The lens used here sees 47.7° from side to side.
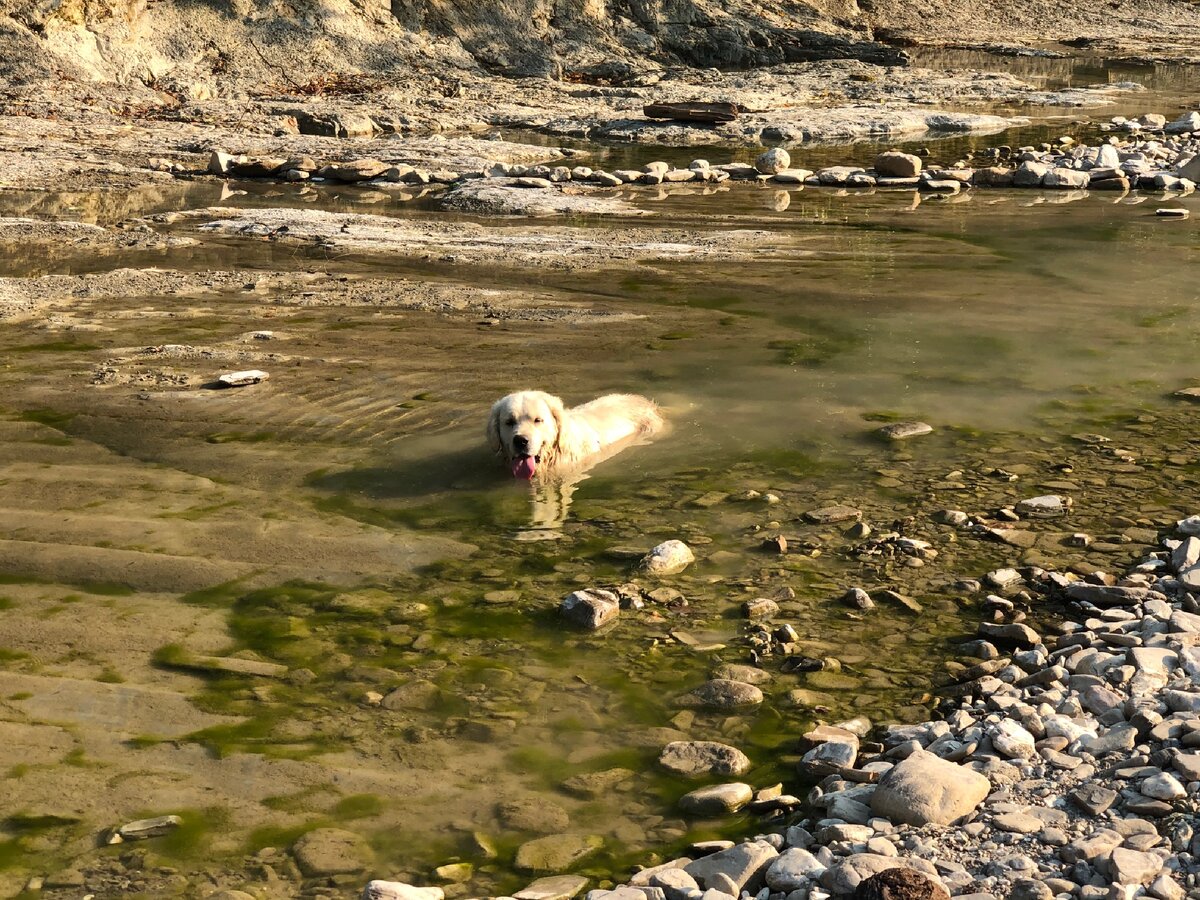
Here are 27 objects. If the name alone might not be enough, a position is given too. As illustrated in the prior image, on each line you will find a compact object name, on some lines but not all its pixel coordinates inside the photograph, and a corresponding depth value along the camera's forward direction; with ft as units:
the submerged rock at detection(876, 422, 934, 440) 25.50
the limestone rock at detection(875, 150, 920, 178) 58.29
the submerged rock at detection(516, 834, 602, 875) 13.26
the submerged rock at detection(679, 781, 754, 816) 14.14
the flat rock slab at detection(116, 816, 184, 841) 13.42
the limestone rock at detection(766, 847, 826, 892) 12.37
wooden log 80.28
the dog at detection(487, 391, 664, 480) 23.65
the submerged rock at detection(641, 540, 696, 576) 20.02
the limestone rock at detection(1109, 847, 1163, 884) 11.52
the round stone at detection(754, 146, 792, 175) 61.21
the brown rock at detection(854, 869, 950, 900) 11.50
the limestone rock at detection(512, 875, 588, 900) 12.71
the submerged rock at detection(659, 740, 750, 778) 14.93
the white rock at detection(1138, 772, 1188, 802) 12.69
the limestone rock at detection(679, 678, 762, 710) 16.34
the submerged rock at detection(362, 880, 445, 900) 12.23
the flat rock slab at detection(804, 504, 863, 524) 21.74
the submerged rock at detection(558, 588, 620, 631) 18.28
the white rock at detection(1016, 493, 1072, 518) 21.79
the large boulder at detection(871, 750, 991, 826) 13.02
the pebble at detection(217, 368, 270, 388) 28.22
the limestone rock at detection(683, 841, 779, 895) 12.60
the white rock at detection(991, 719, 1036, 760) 14.16
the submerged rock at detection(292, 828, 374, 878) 13.08
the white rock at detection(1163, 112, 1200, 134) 76.18
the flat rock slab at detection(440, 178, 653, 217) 50.21
